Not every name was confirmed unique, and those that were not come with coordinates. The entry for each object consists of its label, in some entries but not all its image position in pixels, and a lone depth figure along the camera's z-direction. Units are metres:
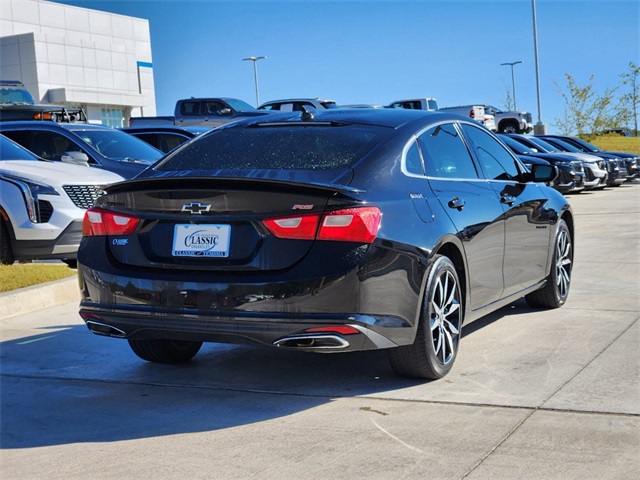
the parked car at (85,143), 12.66
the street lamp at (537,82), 42.94
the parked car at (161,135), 17.14
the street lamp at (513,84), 56.59
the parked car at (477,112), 40.06
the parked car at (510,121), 42.88
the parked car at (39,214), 9.97
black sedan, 4.73
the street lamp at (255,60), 63.66
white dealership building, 67.50
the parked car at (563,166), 22.25
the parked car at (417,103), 38.20
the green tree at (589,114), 45.09
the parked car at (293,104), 30.90
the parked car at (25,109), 22.73
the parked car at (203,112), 29.16
